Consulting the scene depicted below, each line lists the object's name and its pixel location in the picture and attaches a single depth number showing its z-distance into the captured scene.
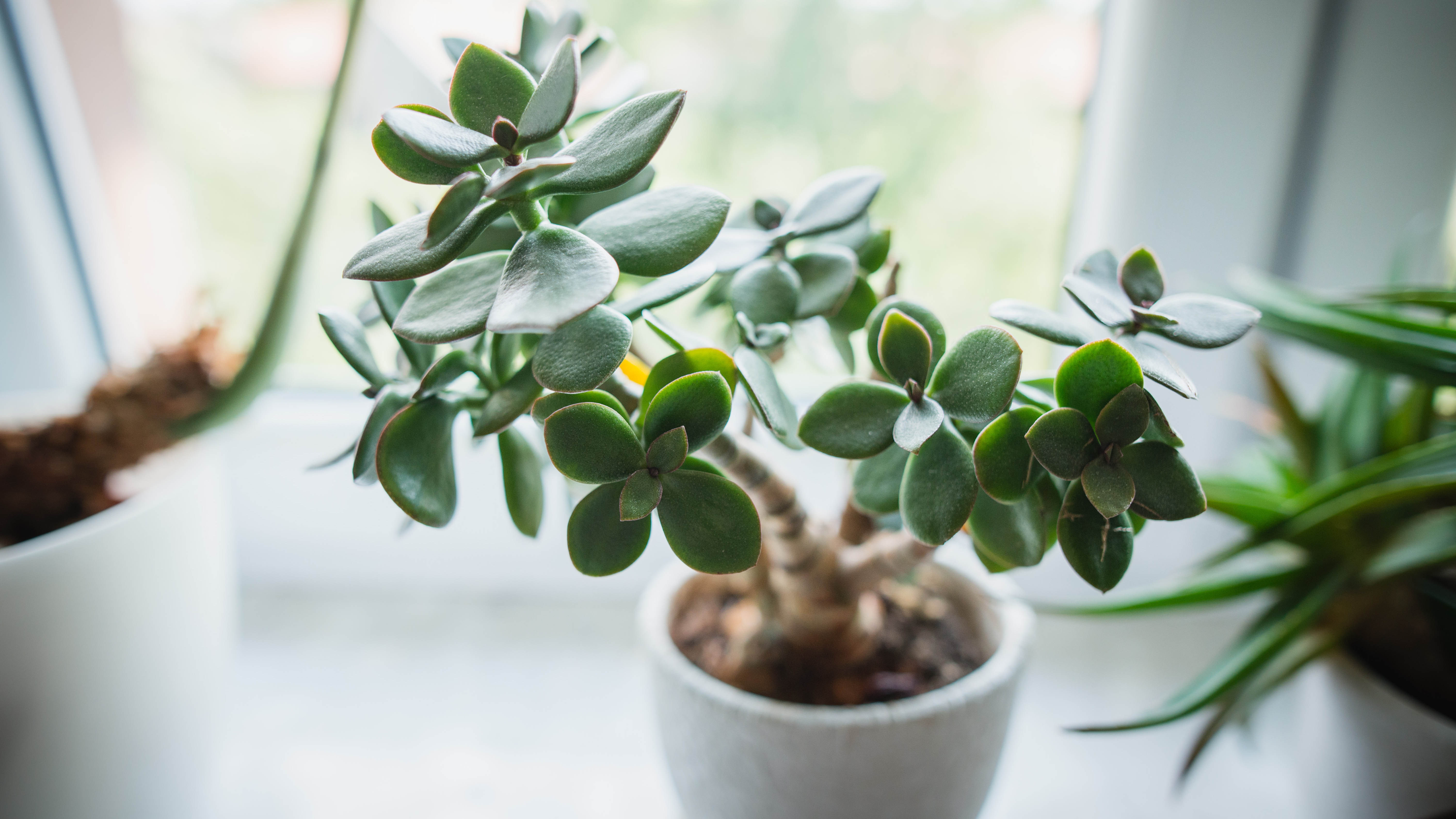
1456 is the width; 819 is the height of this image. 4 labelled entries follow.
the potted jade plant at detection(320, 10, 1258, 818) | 0.23
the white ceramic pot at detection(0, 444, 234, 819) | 0.41
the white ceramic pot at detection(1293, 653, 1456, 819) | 0.44
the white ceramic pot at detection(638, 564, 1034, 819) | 0.37
